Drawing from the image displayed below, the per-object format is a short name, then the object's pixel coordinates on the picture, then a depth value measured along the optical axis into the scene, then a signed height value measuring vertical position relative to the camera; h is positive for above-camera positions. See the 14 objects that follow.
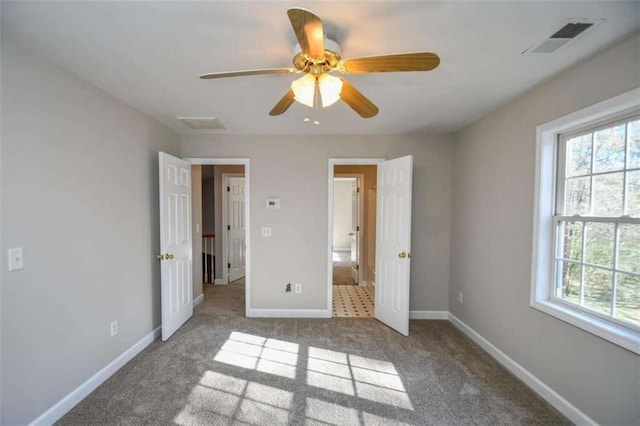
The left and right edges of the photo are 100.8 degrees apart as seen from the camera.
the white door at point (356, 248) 5.03 -0.85
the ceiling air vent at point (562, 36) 1.36 +0.94
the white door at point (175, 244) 2.78 -0.46
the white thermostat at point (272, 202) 3.45 +0.02
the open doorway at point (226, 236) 4.86 -0.62
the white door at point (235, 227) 4.99 -0.46
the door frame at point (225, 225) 4.89 -0.40
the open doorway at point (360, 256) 3.99 -0.96
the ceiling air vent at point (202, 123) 2.84 +0.91
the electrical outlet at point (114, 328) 2.26 -1.08
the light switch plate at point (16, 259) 1.50 -0.33
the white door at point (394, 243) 3.00 -0.46
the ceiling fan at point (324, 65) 1.09 +0.70
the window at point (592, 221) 1.56 -0.10
